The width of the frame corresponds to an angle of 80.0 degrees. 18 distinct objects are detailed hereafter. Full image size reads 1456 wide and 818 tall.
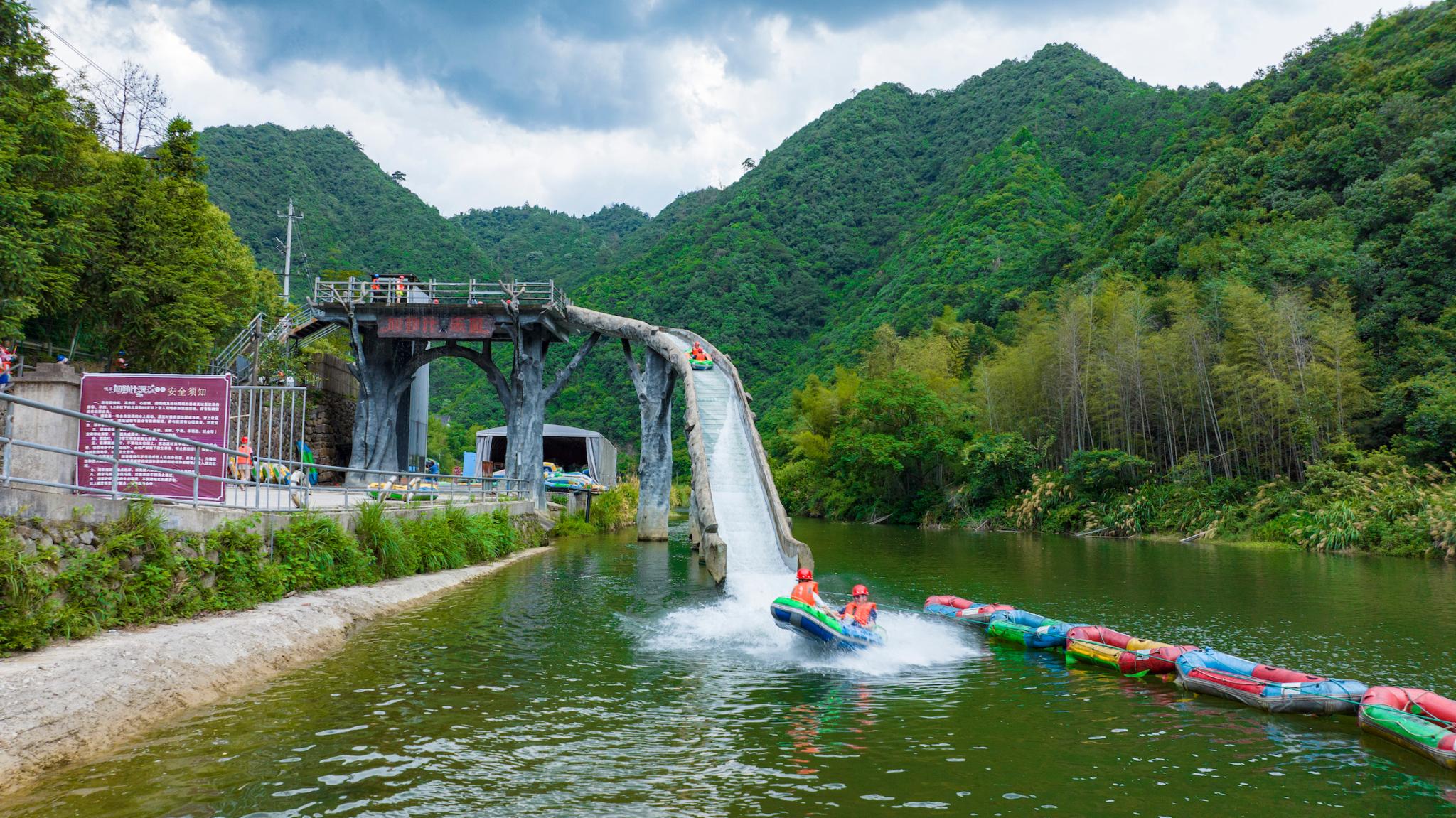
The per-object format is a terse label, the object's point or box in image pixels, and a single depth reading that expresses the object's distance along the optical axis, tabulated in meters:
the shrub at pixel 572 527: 28.66
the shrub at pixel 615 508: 32.50
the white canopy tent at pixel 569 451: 39.22
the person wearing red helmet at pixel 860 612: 10.94
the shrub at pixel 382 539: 14.57
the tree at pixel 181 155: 27.45
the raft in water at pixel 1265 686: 8.14
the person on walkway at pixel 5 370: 12.47
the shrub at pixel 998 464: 38.84
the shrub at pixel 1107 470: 34.41
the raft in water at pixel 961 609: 13.11
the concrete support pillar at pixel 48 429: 10.49
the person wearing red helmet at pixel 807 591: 10.69
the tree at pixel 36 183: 18.58
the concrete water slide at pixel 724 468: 17.12
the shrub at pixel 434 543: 16.50
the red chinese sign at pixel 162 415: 10.48
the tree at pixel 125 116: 31.22
